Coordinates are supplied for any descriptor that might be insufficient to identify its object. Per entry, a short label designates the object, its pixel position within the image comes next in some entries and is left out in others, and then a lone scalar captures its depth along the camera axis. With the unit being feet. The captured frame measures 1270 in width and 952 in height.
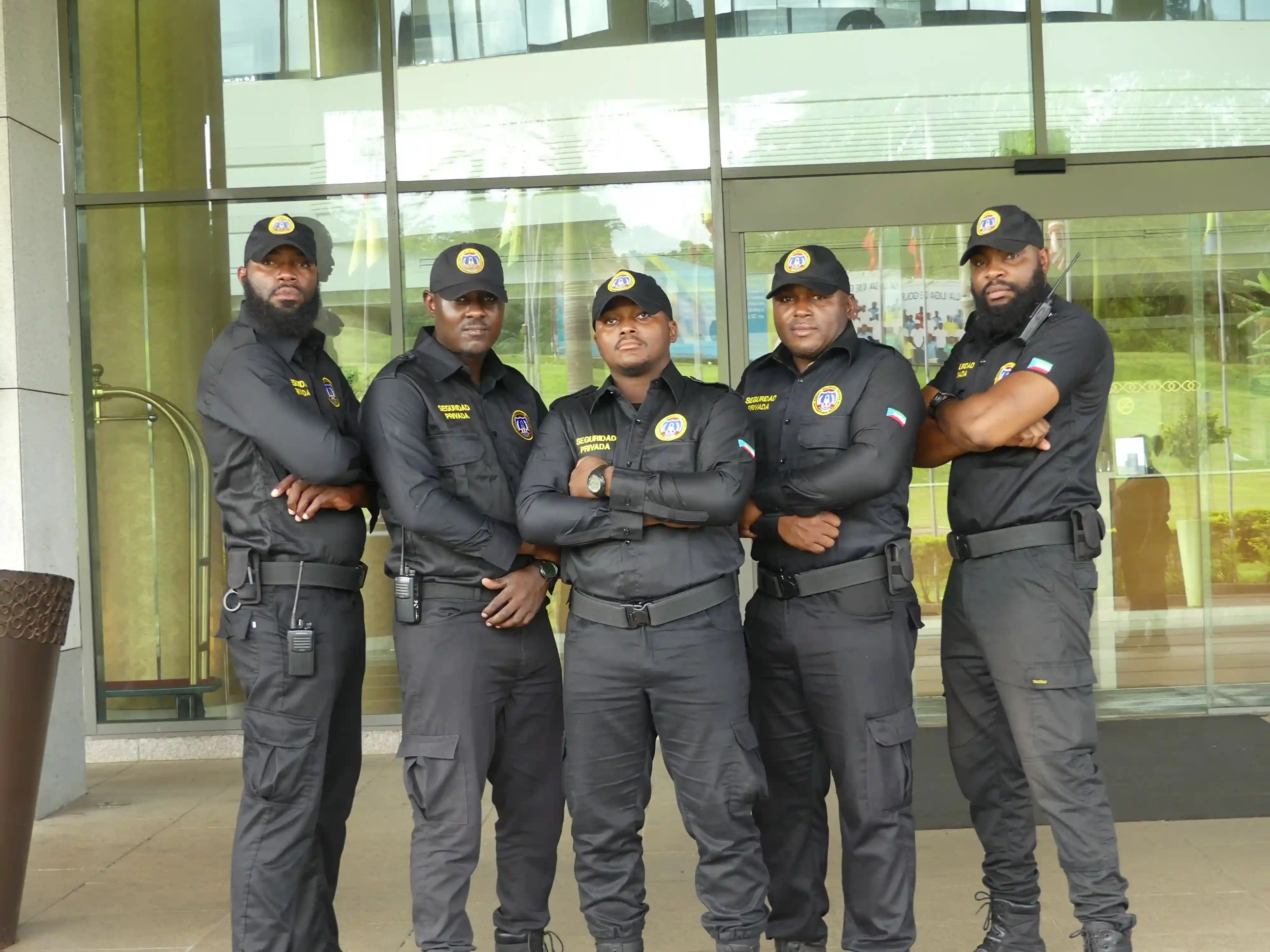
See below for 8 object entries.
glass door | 23.31
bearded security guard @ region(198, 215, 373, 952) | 11.64
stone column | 17.88
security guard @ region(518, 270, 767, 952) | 11.09
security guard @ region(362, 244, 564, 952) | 11.50
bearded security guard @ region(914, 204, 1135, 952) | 11.57
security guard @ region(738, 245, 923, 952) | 11.46
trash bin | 13.30
